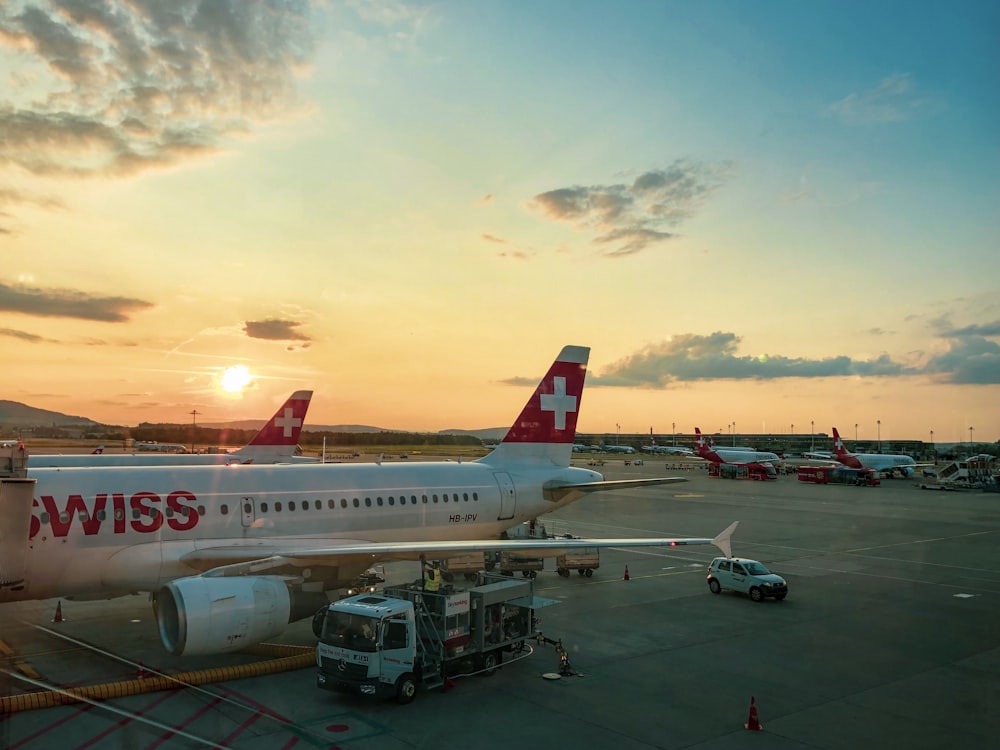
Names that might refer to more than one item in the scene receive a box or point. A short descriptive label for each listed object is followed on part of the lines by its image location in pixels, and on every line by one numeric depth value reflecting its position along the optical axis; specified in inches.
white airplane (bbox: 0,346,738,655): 733.9
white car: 1132.0
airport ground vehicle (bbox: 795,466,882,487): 3640.5
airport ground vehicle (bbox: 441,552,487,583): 1240.8
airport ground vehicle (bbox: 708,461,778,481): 3905.0
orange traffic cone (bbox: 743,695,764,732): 625.0
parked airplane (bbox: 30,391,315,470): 2030.0
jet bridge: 719.1
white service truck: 673.6
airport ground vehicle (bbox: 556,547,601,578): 1314.0
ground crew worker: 765.3
